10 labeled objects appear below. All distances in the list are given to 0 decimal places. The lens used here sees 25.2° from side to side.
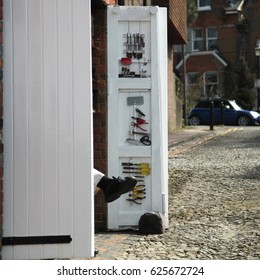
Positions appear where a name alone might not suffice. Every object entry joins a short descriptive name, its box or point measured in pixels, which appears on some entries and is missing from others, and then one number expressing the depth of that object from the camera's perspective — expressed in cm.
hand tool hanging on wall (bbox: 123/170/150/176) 577
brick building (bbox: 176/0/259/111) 4084
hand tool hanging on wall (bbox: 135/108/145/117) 572
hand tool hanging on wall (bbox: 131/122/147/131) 573
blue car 2736
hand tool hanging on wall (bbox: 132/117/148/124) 571
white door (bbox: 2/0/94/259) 419
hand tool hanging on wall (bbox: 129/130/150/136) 573
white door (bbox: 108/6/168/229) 568
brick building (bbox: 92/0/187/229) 579
